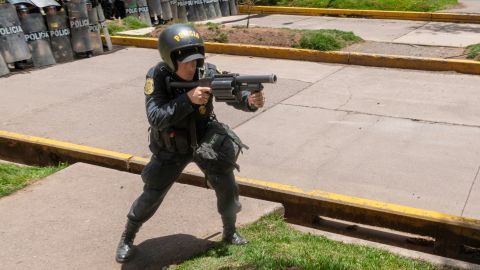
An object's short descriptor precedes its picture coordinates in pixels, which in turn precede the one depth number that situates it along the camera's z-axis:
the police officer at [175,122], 3.20
